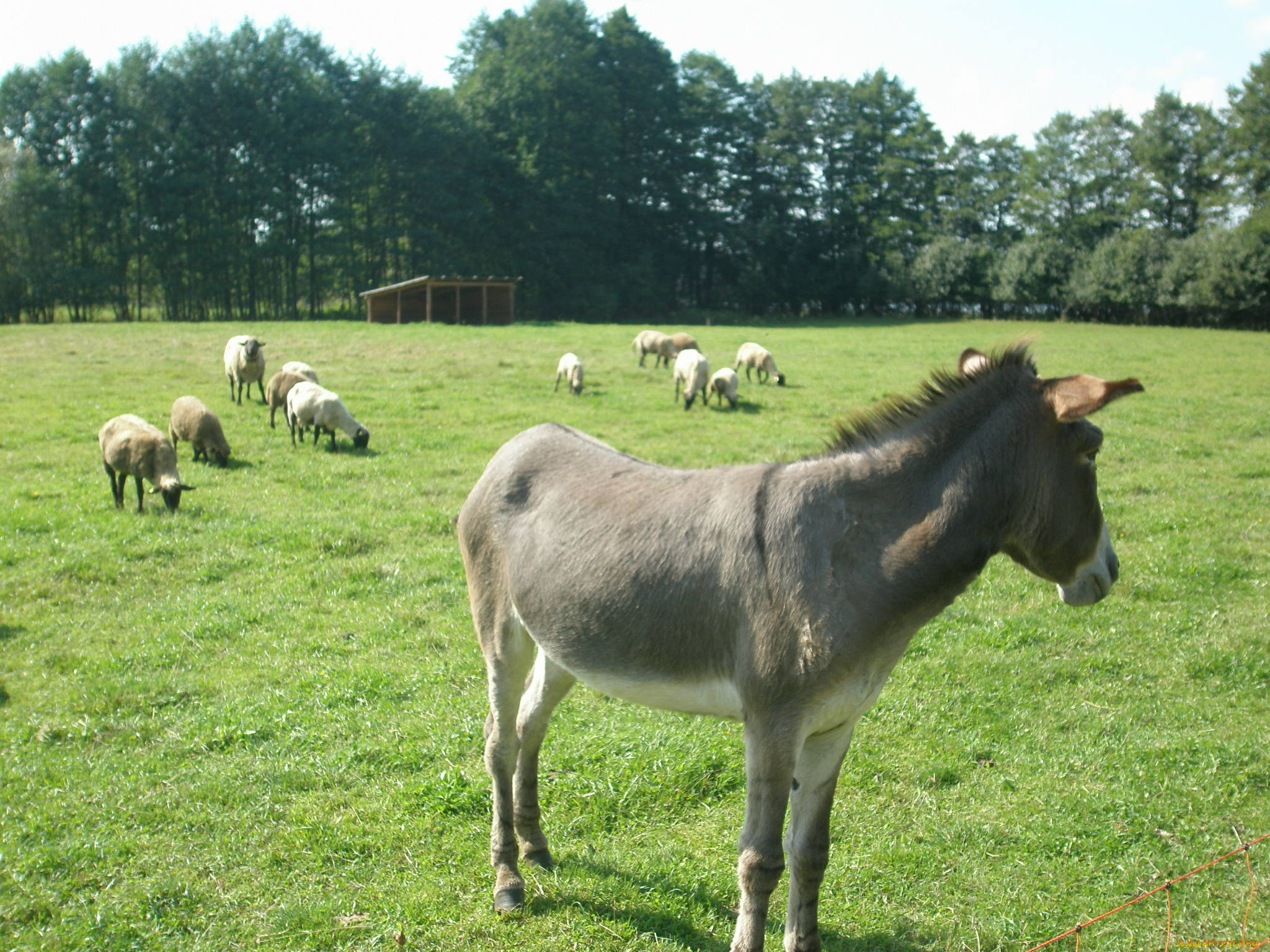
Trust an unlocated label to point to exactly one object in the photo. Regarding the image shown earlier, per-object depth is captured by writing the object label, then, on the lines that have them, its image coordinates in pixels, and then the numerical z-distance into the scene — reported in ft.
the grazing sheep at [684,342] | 91.86
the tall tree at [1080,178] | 217.56
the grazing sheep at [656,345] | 91.67
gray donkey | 10.55
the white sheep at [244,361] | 65.21
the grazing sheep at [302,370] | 60.34
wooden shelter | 131.68
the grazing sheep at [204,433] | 46.09
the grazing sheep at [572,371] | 69.15
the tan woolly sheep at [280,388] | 57.72
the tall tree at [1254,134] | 190.90
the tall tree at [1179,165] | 201.36
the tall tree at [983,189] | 238.68
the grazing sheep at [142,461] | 37.58
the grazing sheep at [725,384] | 66.85
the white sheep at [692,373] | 67.41
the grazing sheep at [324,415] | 51.01
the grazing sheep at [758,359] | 78.57
